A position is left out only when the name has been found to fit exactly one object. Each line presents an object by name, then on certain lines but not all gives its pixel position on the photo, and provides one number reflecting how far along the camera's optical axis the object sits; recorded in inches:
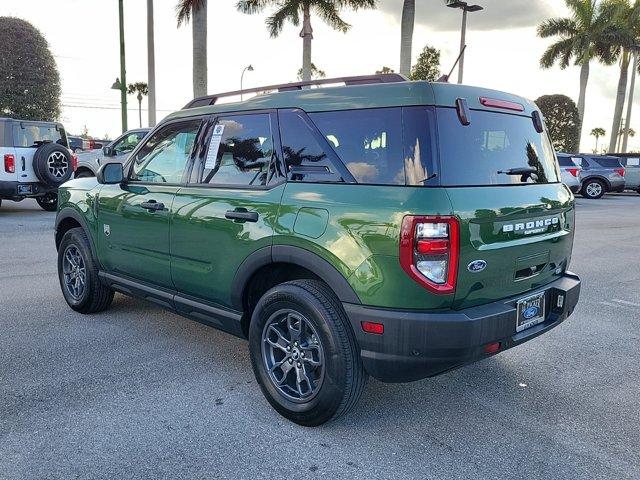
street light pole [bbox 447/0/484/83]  765.9
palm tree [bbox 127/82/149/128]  2945.4
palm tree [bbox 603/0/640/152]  1190.3
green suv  101.4
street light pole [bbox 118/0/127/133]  667.4
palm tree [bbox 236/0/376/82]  837.2
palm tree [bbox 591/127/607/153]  3644.2
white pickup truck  528.7
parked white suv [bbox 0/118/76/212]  421.4
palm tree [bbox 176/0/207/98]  604.1
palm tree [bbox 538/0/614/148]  1210.6
